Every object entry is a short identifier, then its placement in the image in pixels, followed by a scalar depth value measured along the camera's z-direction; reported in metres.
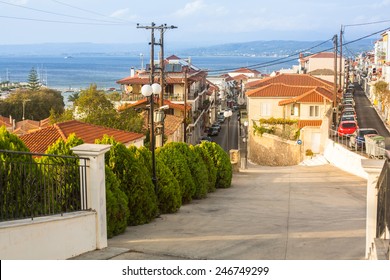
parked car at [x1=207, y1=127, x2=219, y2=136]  70.38
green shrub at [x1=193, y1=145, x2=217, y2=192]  19.05
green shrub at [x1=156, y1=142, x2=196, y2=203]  15.07
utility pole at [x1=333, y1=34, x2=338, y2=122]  44.88
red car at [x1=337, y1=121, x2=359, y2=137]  36.81
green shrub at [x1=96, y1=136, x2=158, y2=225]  11.14
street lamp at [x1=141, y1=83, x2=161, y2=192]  13.34
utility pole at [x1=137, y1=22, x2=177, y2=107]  26.28
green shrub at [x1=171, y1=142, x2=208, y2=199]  16.22
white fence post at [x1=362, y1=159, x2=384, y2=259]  7.52
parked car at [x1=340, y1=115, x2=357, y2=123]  42.34
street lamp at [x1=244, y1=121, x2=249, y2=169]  46.96
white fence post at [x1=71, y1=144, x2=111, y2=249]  8.61
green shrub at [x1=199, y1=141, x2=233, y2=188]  20.03
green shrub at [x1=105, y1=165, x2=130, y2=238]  9.89
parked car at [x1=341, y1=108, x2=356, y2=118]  49.88
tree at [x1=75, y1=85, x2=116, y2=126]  36.22
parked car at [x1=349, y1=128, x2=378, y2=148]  28.89
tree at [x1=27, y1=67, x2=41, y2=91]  108.04
